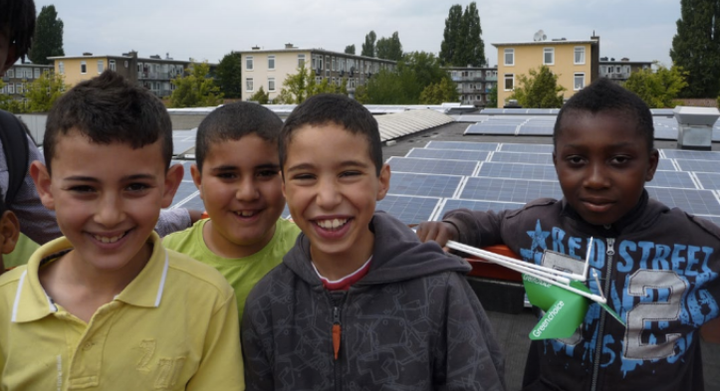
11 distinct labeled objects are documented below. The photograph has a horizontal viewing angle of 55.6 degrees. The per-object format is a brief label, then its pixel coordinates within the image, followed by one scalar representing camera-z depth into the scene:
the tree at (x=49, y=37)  87.12
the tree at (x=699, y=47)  60.50
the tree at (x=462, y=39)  89.40
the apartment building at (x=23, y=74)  84.81
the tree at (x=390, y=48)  104.25
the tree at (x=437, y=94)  67.73
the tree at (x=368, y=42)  107.06
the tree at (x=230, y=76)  81.62
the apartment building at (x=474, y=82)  93.94
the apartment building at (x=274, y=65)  79.12
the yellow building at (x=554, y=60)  64.62
